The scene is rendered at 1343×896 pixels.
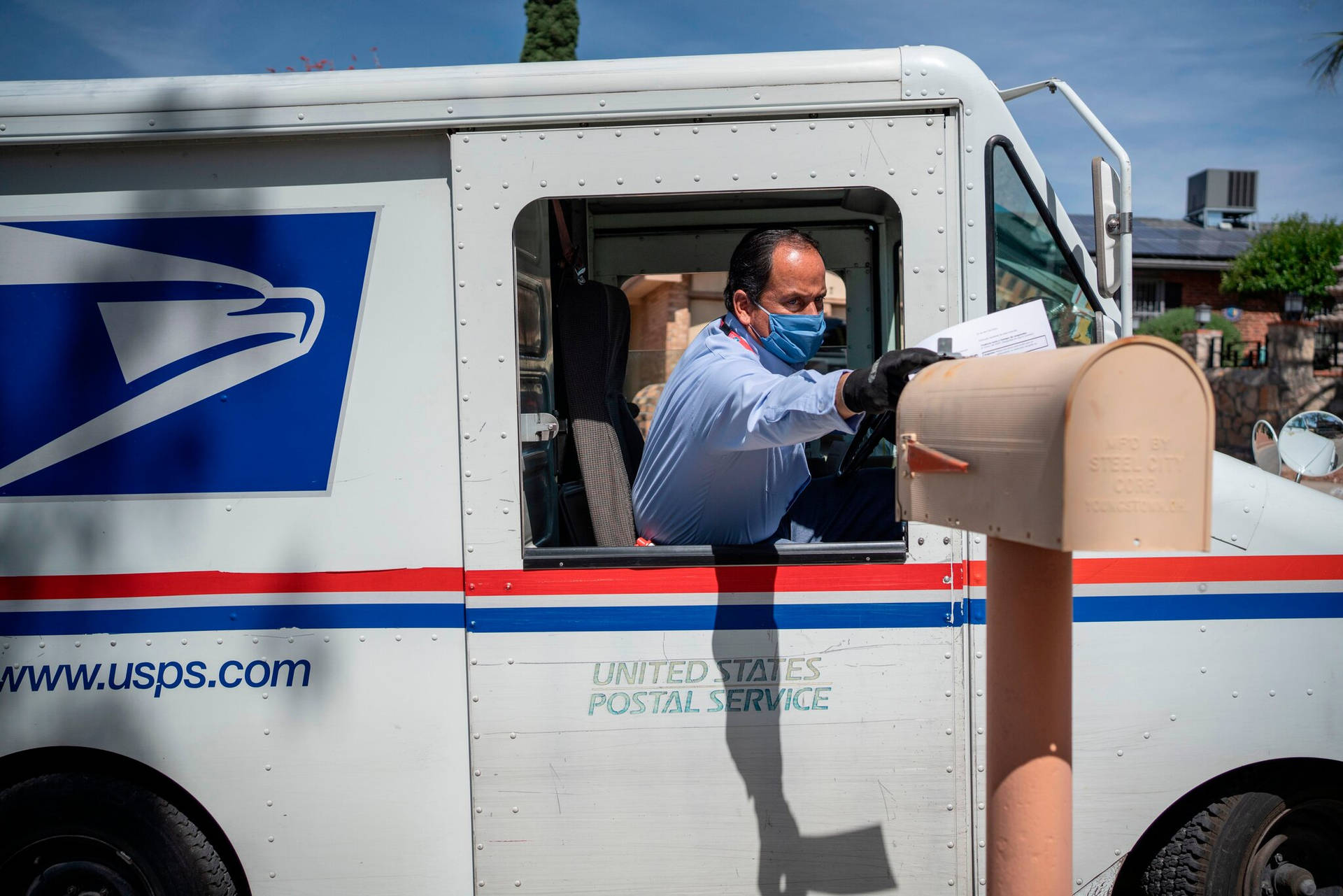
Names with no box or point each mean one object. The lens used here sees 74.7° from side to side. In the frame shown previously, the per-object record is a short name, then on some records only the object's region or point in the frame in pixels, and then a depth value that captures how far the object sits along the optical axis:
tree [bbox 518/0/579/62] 13.99
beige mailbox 1.17
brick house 25.17
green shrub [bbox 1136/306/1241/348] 21.27
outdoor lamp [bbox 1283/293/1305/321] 18.70
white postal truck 2.10
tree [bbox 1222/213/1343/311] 19.00
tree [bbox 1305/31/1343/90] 11.91
